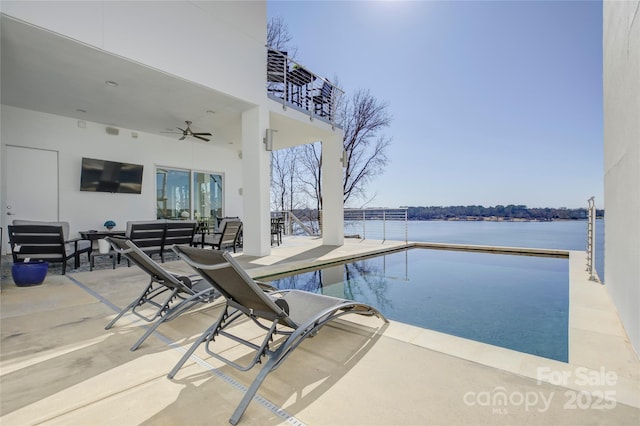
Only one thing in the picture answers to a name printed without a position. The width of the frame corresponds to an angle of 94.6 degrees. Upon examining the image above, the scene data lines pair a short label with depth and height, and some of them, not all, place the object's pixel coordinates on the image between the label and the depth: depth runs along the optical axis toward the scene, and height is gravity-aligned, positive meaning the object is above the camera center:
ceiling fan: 6.40 +1.71
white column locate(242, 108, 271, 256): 5.68 +0.52
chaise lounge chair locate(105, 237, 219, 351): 2.24 -0.64
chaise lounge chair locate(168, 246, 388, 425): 1.48 -0.58
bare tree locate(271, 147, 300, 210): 14.83 +1.57
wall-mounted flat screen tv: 6.45 +0.76
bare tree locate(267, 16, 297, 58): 11.48 +6.94
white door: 5.70 +0.49
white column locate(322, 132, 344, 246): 7.68 +0.49
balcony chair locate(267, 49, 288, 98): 6.35 +3.29
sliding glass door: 7.94 +0.44
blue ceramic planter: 3.67 -0.81
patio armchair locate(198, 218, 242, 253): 5.88 -0.56
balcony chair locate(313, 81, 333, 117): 7.42 +2.81
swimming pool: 2.79 -1.12
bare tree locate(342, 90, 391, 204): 12.89 +3.21
